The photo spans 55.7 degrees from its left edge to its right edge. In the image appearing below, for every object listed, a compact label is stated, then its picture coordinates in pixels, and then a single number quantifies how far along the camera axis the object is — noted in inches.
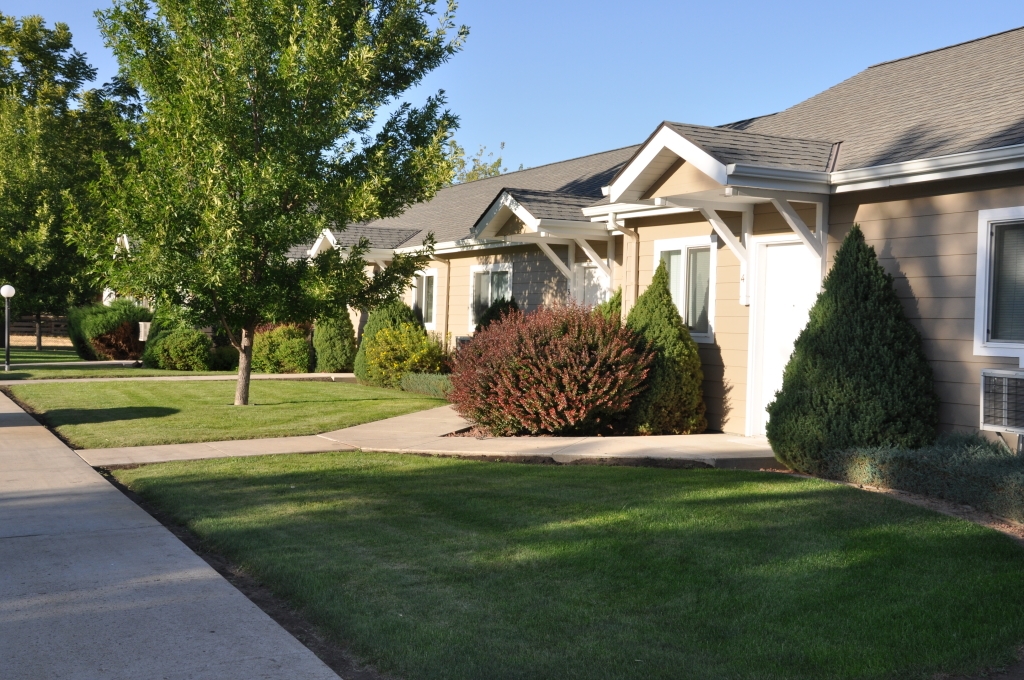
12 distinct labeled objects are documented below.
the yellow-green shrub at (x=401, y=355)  764.0
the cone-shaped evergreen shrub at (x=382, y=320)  808.3
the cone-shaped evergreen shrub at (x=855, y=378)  353.1
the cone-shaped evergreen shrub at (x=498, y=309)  688.4
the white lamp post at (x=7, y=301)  896.9
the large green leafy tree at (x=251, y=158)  527.5
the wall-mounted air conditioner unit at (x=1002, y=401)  325.4
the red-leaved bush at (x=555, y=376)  450.3
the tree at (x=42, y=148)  1140.5
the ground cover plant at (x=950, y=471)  284.2
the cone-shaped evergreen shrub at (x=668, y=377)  463.2
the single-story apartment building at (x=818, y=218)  351.3
